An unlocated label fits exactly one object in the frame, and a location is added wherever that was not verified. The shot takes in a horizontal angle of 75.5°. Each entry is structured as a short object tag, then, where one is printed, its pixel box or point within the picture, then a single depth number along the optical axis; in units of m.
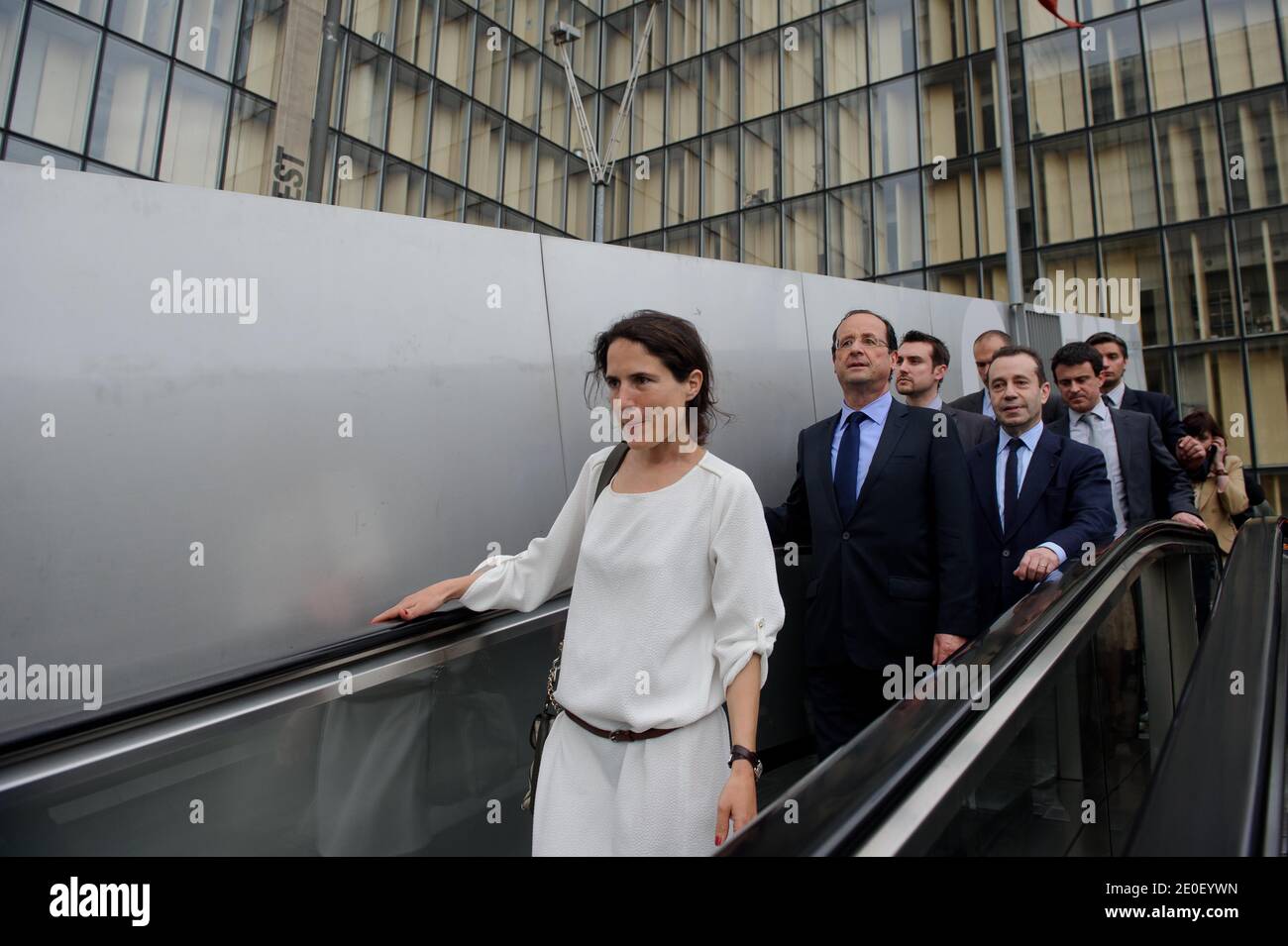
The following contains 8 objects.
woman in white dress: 1.62
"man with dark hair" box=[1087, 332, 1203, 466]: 4.98
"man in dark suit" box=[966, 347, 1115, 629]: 3.48
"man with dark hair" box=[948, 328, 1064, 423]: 4.94
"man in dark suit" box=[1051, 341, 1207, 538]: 4.35
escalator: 1.30
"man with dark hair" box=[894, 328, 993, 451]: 4.23
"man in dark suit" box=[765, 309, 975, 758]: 2.93
